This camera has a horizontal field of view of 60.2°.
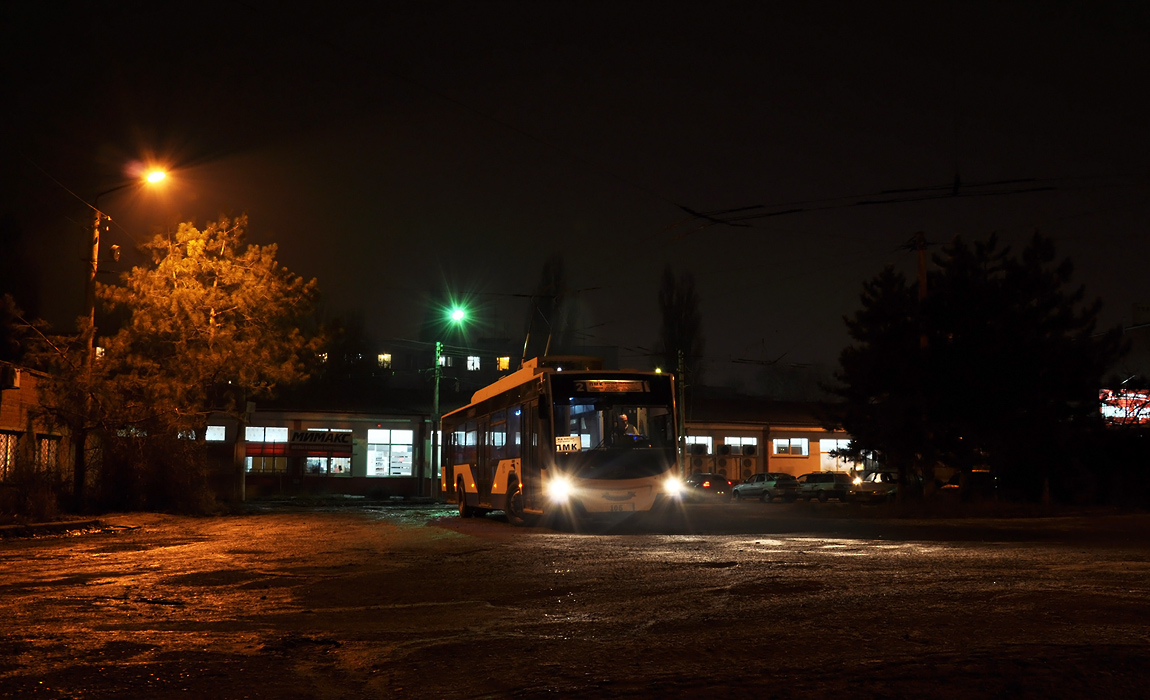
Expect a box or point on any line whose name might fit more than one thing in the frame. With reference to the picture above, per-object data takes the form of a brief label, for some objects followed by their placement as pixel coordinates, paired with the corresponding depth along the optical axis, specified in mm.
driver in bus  19734
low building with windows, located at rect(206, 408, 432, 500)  49906
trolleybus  19375
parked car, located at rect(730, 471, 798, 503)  45688
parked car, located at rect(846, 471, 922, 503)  38609
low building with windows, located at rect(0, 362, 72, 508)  23781
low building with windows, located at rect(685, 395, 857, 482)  58688
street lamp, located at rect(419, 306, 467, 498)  42175
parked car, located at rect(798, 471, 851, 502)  44375
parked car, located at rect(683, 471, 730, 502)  48031
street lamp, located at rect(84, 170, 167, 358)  24812
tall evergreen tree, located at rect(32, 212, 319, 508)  25641
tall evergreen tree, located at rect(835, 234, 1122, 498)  29234
